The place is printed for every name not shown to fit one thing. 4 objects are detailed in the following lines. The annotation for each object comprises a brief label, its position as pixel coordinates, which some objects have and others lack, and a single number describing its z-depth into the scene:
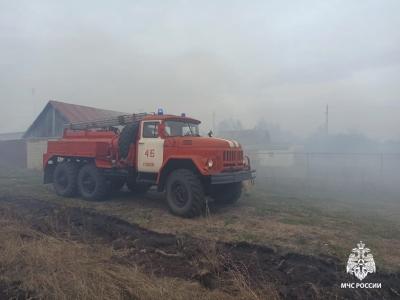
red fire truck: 8.38
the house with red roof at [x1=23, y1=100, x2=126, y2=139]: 24.73
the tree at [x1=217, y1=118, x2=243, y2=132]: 87.34
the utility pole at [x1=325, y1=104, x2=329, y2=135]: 52.03
